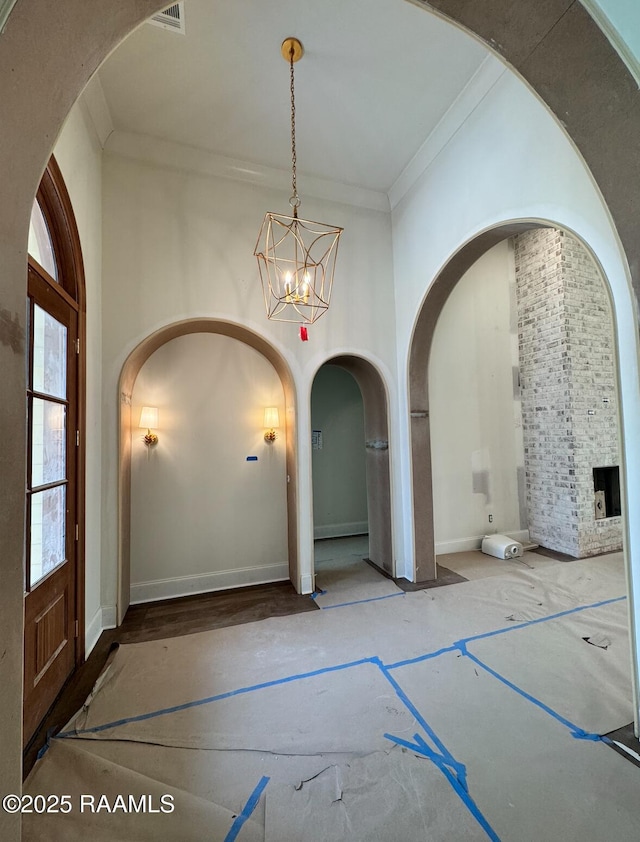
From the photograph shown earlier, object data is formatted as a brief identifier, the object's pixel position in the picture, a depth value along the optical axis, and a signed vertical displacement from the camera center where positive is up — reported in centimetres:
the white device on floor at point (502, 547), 427 -148
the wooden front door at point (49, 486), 197 -30
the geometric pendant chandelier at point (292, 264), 363 +187
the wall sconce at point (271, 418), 385 +18
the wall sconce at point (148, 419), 342 +18
